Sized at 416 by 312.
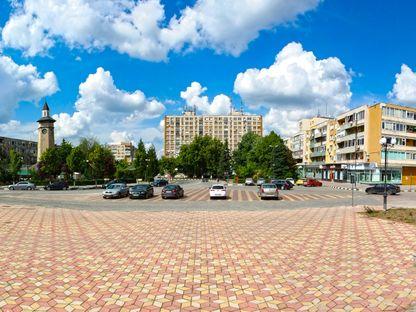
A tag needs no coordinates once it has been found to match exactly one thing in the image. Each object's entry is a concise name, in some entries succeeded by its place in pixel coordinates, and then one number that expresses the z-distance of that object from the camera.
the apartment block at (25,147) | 128.50
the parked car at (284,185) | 51.88
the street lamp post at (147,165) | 88.32
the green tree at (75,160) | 65.68
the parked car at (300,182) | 67.34
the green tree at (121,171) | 85.68
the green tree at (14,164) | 72.69
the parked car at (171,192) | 33.76
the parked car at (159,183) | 59.19
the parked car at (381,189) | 41.00
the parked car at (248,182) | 66.00
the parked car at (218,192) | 33.56
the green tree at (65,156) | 67.62
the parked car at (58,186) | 54.22
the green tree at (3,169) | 72.44
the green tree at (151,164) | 88.25
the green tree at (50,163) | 65.88
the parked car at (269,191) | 32.34
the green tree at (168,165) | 136.23
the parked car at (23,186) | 55.53
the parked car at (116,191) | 35.12
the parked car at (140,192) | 34.22
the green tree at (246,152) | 93.12
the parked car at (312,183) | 63.22
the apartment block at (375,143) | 68.25
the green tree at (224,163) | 113.64
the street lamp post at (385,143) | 19.35
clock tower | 99.88
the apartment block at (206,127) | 186.38
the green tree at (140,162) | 87.69
